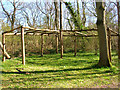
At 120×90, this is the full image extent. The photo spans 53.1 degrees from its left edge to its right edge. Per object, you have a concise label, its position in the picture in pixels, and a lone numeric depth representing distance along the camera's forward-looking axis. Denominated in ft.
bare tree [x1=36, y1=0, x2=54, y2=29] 67.46
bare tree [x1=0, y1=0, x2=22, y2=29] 58.34
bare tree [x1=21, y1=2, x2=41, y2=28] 62.73
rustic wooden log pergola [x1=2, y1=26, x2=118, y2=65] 25.12
